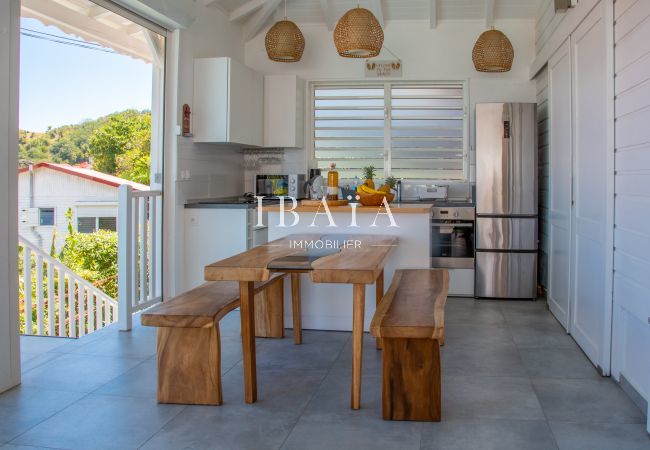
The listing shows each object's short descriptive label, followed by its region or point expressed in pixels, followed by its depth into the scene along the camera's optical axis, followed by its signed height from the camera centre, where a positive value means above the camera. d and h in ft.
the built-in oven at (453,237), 20.57 -0.93
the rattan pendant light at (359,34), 16.43 +4.40
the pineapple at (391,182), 20.67 +0.81
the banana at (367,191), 15.48 +0.38
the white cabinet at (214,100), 18.90 +3.09
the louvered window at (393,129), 22.62 +2.75
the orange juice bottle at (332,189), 15.97 +0.44
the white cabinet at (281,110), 22.16 +3.29
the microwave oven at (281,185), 22.24 +0.75
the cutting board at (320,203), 15.61 +0.09
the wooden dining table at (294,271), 10.23 -1.06
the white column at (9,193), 11.11 +0.22
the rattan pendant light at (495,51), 19.83 +4.76
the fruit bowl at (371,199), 15.44 +0.19
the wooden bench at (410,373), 9.93 -2.54
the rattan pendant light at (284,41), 20.26 +5.16
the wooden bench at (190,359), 10.63 -2.51
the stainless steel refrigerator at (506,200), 19.90 +0.24
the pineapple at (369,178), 16.00 +0.74
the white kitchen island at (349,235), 15.52 -0.85
